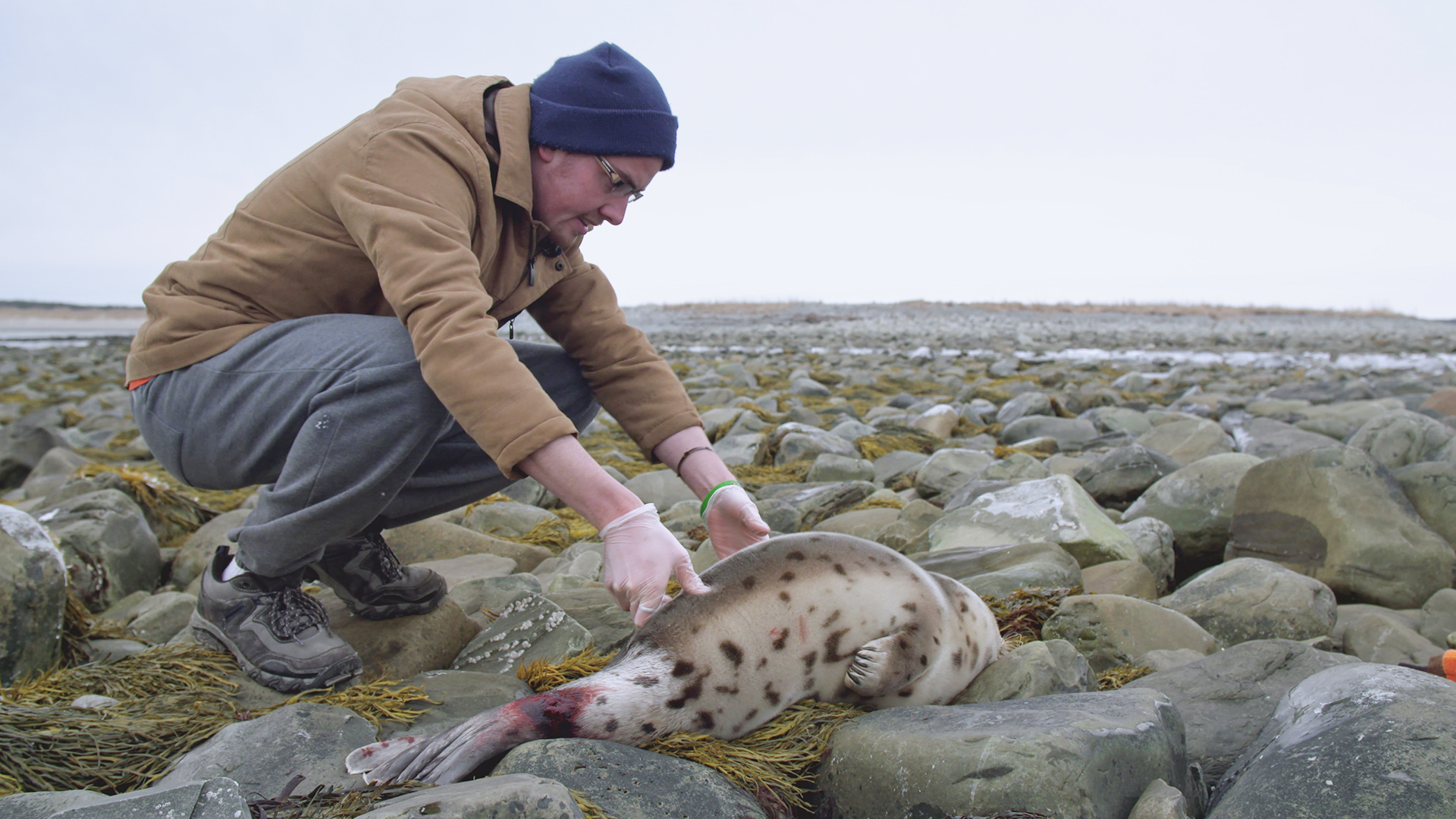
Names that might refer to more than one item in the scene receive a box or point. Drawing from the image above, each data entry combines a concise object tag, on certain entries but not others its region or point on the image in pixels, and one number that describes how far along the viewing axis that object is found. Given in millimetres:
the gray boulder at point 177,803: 1409
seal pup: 2021
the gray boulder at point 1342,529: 3395
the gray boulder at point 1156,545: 3631
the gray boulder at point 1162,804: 1690
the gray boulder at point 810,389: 10016
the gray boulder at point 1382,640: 2906
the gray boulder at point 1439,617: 3072
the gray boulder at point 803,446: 5914
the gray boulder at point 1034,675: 2270
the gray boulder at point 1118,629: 2684
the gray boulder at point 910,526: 3779
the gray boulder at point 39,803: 1579
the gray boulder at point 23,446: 6418
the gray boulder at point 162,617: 3211
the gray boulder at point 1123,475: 4570
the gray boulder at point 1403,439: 4703
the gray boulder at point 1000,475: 4164
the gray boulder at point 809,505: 4230
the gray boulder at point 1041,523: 3439
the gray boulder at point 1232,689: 2145
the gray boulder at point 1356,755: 1580
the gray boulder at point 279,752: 1915
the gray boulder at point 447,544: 4004
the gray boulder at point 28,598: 2527
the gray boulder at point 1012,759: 1747
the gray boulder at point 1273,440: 5969
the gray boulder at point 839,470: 5340
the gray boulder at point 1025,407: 7652
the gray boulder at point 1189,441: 5578
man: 2031
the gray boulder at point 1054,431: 6648
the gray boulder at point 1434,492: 3713
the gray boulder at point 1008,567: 3025
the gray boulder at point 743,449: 6102
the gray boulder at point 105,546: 3631
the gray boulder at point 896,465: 5453
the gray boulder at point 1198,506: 3920
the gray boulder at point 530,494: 5184
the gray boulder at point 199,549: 3967
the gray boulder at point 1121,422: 7098
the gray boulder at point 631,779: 1707
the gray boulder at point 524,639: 2613
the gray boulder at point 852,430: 6793
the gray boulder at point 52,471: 5734
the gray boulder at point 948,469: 4910
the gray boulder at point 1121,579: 3268
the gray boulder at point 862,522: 4090
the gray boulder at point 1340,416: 6500
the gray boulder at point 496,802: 1408
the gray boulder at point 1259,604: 2947
